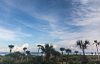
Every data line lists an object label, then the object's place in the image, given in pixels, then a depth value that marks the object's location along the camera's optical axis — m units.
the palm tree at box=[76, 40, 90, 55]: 17.75
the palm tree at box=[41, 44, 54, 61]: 22.75
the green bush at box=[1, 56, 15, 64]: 20.04
